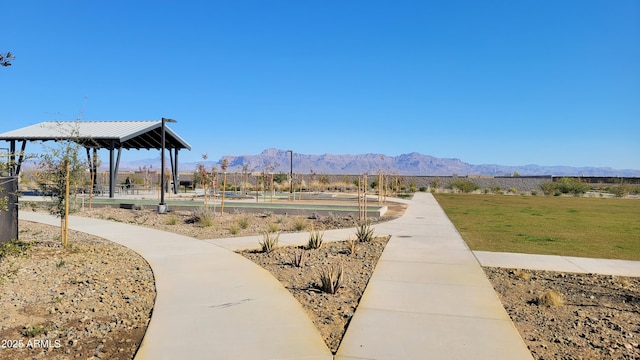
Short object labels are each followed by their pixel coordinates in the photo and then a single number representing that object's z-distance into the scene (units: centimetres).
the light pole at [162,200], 1797
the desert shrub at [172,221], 1511
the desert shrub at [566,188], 4628
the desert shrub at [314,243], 1038
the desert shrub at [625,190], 4431
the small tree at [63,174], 952
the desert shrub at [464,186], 4971
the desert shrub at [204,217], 1451
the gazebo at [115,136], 2620
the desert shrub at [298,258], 862
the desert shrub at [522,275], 796
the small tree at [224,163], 2490
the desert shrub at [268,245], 991
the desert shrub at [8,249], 635
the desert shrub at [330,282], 679
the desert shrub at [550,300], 634
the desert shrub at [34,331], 506
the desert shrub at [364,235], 1145
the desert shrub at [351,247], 987
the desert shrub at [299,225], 1391
